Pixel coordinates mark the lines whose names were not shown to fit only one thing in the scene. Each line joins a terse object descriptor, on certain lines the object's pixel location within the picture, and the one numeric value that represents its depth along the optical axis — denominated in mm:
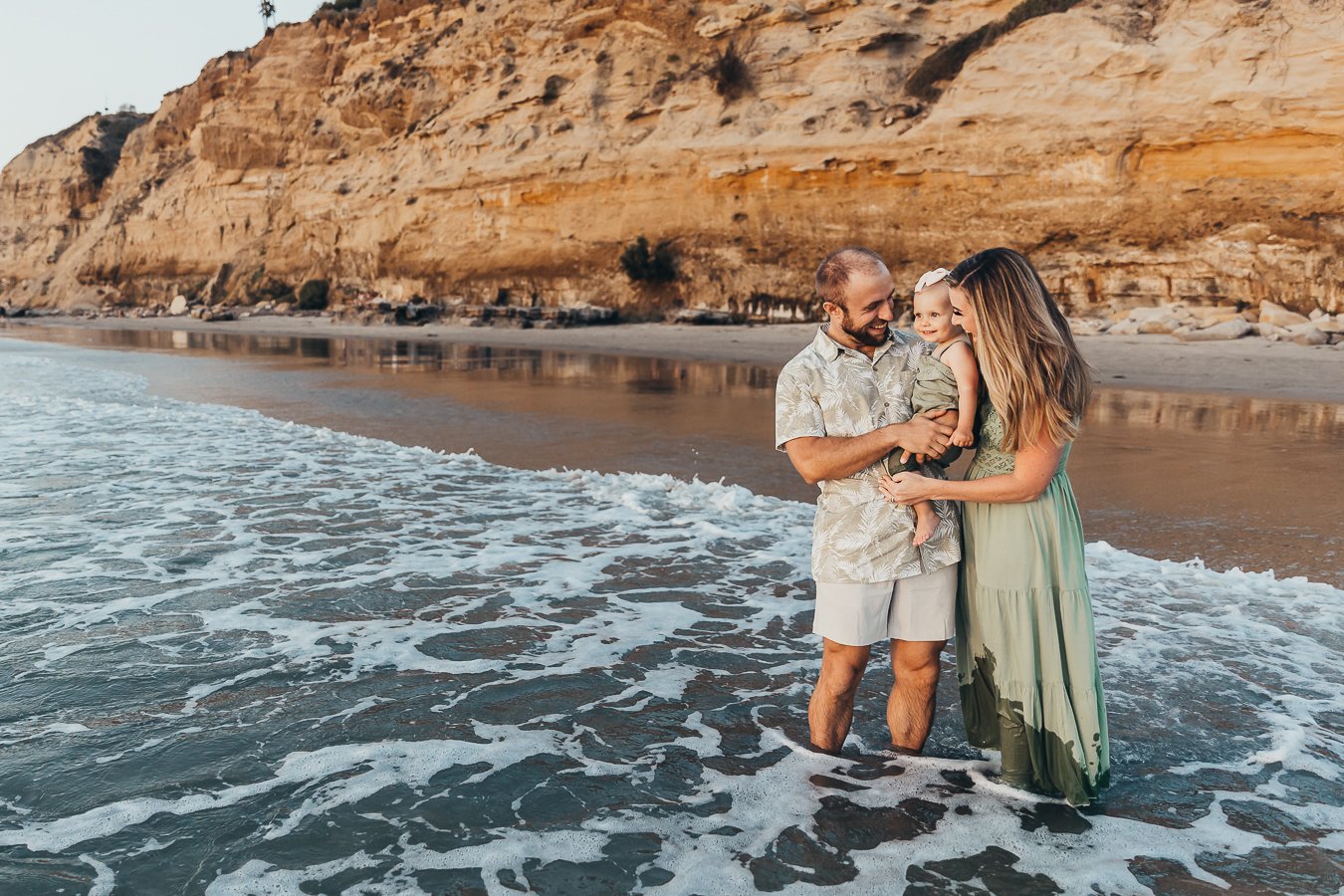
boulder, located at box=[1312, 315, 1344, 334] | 17172
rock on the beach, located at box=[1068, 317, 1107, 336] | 20781
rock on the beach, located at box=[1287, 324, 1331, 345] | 16531
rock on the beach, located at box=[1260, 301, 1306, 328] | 18606
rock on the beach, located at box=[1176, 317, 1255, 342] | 18109
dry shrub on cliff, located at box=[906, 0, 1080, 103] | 25750
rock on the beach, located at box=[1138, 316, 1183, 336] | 19359
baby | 2887
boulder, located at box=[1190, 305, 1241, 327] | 19609
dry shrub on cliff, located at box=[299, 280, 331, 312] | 43812
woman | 2783
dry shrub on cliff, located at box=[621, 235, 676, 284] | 30766
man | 2947
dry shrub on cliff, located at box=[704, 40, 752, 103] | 30438
